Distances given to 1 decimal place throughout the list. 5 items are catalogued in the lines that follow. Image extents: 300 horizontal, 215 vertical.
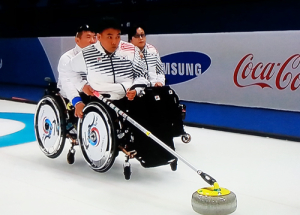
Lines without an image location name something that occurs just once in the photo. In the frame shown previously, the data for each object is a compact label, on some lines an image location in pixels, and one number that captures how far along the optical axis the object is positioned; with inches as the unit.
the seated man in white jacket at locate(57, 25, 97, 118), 145.0
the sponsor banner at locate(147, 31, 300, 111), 205.3
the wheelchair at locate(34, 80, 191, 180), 132.2
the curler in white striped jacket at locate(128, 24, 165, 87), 183.3
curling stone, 101.8
